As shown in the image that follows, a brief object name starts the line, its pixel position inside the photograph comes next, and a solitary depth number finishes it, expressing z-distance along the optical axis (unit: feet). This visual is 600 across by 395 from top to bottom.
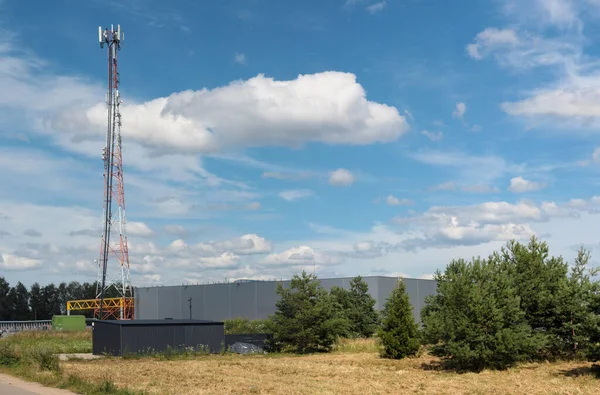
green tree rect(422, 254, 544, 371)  83.15
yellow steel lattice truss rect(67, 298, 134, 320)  236.34
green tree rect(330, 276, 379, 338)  170.91
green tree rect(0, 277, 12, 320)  432.25
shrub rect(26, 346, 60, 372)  85.15
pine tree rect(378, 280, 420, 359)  111.24
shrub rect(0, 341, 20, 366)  99.14
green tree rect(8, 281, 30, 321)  435.00
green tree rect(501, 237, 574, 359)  90.68
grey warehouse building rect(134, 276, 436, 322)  221.66
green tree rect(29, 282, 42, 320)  444.14
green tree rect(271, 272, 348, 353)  129.90
